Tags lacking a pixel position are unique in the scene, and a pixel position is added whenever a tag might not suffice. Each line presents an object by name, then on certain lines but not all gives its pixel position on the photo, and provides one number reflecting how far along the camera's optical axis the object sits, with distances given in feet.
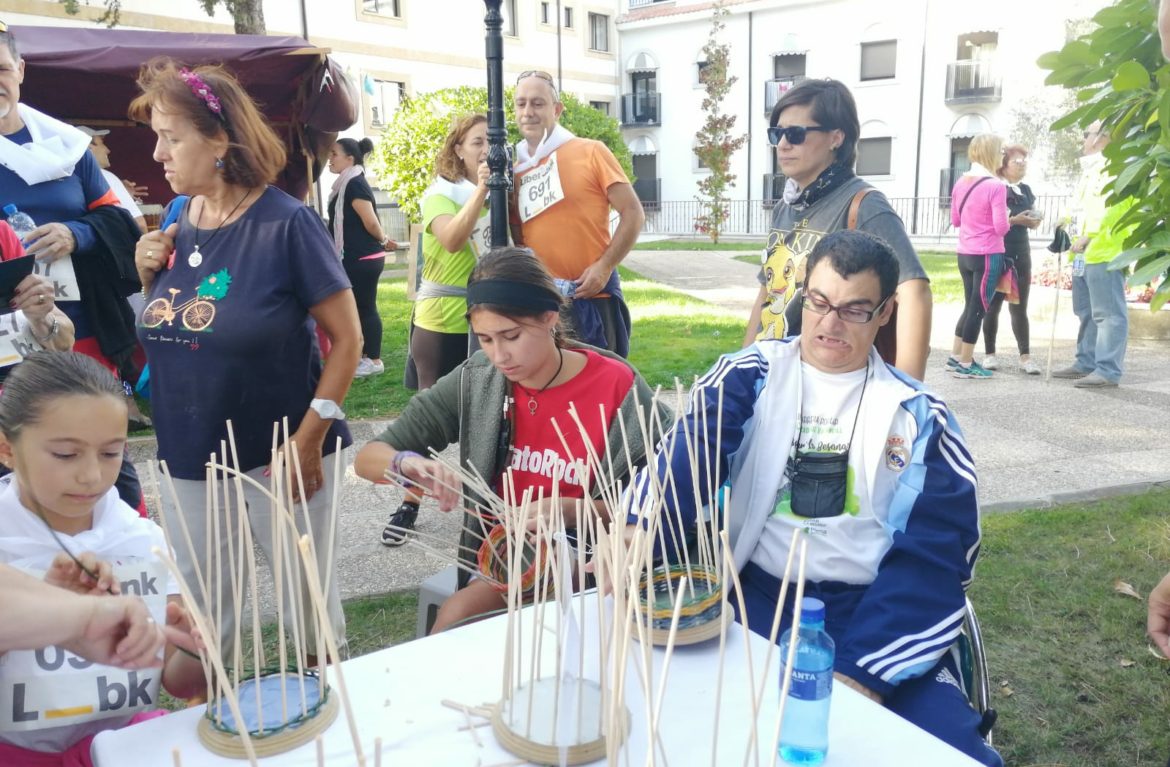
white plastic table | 3.93
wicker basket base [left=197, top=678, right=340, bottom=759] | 3.93
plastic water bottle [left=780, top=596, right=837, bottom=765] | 3.87
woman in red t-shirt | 7.03
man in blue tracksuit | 5.41
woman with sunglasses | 8.22
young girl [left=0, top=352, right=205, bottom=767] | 4.96
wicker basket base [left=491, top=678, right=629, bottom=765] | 3.85
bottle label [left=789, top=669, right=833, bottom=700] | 3.97
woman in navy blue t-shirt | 6.99
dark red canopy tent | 15.93
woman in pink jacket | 20.17
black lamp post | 11.47
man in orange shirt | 11.55
